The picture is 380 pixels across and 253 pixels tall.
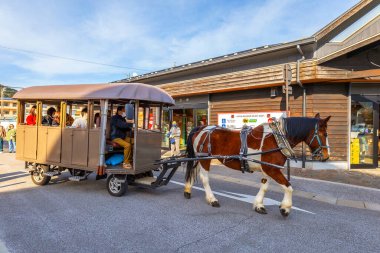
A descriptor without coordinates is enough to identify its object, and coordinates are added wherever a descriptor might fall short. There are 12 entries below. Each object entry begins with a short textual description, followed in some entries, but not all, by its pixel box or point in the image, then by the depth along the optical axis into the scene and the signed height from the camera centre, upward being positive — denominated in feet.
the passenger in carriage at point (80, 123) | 24.26 +0.17
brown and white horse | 17.76 -1.15
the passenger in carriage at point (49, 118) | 25.71 +0.55
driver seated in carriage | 22.43 -0.67
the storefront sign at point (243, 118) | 43.32 +1.72
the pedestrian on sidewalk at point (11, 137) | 57.77 -2.83
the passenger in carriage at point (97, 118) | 26.04 +0.61
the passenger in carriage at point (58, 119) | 25.55 +0.48
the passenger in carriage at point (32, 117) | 26.32 +0.62
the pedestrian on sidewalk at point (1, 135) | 57.52 -2.45
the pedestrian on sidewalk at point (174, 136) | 50.55 -1.59
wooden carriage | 21.89 -0.87
